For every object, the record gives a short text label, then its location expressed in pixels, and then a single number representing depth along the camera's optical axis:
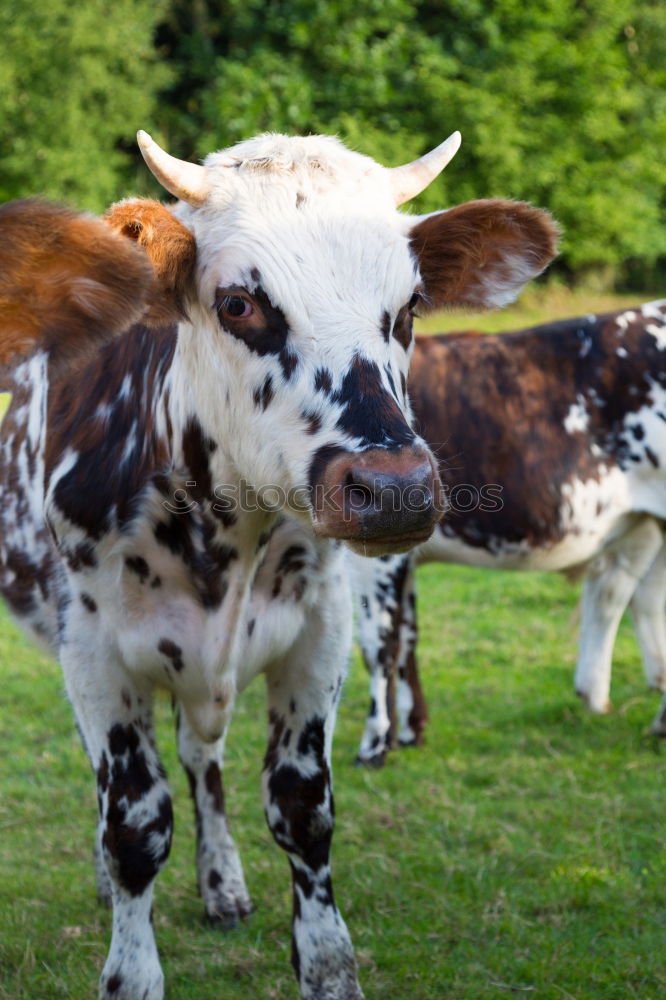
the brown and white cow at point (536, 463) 5.72
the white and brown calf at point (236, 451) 2.65
